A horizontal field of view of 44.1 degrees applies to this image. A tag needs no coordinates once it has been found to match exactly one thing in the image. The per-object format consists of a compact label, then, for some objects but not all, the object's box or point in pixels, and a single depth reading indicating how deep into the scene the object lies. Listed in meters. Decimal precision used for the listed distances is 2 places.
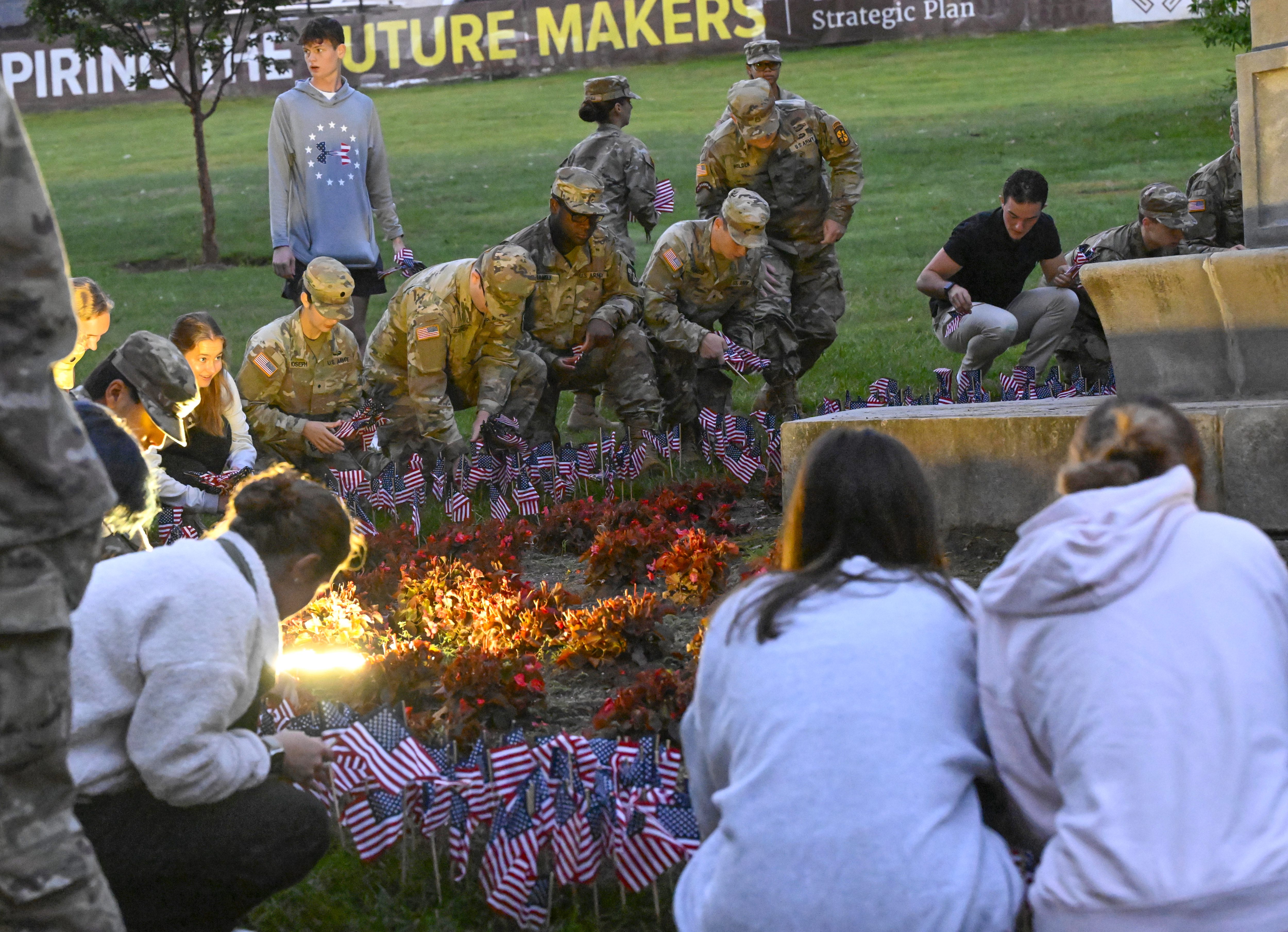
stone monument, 5.89
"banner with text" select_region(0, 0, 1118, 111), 35.88
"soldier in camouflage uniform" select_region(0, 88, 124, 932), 2.42
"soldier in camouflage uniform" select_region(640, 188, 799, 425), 8.96
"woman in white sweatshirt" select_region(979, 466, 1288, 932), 2.69
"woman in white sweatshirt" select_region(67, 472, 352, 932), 3.32
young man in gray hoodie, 9.14
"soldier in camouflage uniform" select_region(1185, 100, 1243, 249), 9.85
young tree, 18.38
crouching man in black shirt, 9.30
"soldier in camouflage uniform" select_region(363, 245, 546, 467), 8.20
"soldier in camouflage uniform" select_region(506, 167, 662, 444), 8.88
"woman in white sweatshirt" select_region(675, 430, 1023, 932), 2.77
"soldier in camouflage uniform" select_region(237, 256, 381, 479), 8.04
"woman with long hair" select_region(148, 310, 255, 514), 7.03
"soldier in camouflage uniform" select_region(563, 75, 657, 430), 10.06
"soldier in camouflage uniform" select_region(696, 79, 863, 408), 10.05
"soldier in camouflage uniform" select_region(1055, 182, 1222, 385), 9.29
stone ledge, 5.48
